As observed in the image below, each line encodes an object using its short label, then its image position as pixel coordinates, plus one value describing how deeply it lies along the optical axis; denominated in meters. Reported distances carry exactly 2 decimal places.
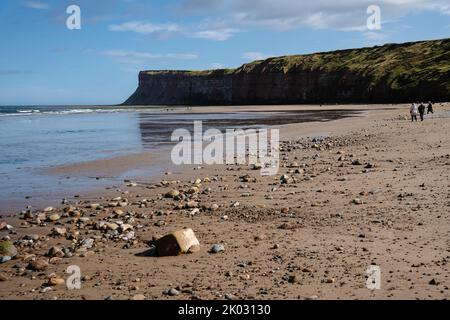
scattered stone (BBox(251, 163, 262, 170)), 16.06
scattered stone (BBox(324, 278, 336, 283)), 6.18
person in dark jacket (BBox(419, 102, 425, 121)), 33.18
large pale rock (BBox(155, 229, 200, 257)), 7.62
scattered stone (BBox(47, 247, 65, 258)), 7.82
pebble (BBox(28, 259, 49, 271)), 7.24
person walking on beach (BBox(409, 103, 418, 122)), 33.50
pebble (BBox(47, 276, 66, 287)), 6.54
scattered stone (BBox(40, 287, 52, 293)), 6.32
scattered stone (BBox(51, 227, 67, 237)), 9.08
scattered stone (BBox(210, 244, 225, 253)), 7.66
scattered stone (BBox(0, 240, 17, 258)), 7.93
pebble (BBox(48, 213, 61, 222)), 10.23
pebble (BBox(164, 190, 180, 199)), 12.12
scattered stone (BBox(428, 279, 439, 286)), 5.88
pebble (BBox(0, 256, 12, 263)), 7.70
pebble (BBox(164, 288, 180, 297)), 6.03
